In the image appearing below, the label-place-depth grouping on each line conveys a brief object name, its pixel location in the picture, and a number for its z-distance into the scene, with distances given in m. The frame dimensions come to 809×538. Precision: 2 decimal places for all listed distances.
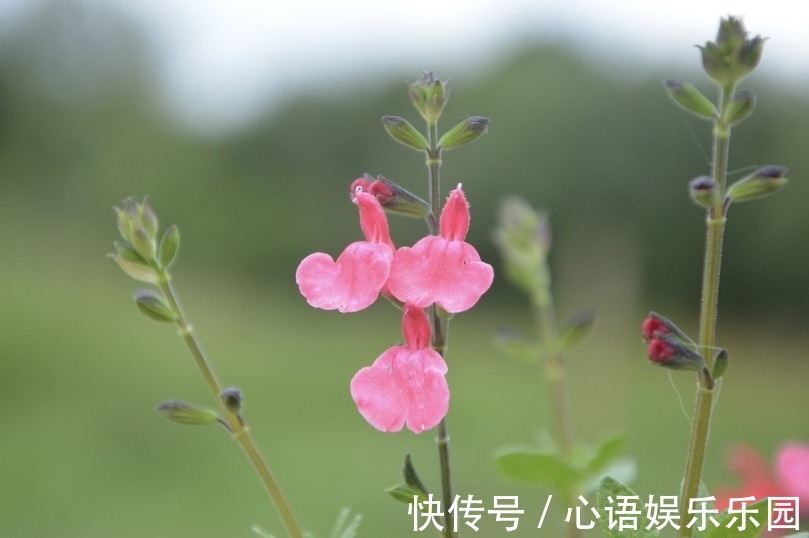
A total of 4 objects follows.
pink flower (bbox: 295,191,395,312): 0.30
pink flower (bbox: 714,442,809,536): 0.40
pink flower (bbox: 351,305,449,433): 0.29
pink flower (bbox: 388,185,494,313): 0.30
